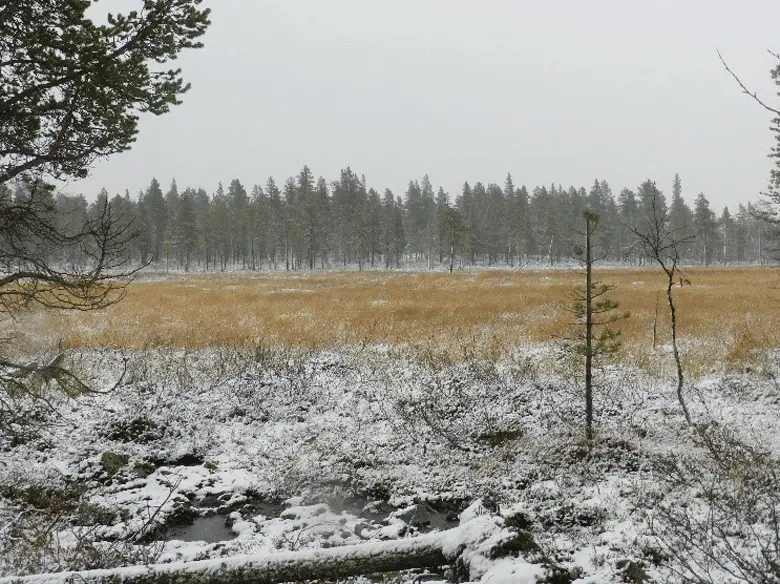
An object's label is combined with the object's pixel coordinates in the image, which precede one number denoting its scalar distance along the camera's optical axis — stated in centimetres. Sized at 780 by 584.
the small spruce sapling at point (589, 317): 813
